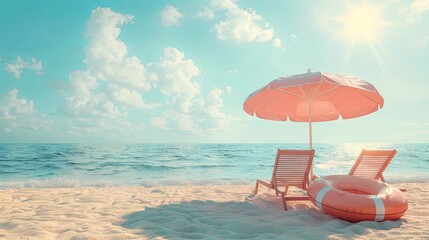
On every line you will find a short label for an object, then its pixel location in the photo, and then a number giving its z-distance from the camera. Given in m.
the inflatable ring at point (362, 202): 3.36
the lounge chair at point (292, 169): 4.47
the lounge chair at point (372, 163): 4.62
